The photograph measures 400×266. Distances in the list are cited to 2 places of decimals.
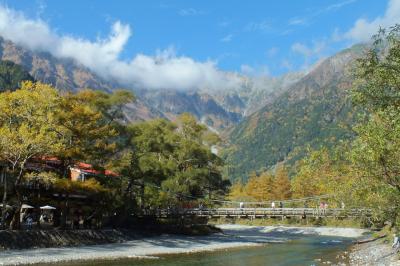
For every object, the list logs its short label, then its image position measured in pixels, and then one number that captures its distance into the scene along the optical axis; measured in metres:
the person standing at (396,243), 36.41
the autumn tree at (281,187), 101.06
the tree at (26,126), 37.38
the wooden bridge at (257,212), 48.28
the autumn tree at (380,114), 18.55
